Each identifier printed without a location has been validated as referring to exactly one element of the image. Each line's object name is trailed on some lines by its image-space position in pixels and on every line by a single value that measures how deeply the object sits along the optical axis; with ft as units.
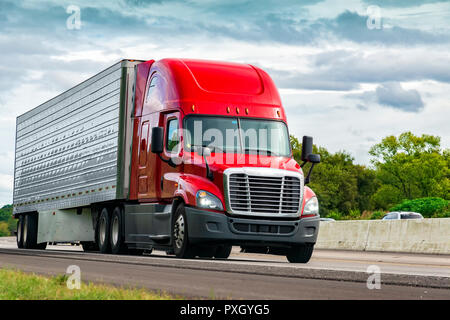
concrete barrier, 85.25
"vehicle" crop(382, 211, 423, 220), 172.87
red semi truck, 58.75
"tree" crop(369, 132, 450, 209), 376.27
